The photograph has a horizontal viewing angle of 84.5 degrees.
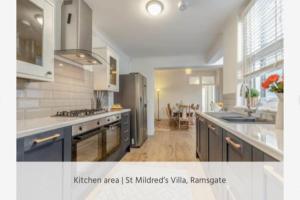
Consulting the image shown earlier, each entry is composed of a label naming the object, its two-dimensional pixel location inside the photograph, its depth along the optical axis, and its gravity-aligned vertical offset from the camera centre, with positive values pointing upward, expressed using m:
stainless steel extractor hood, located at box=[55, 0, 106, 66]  2.10 +0.90
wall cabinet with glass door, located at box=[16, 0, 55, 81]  1.33 +0.53
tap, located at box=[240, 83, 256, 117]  1.84 +0.06
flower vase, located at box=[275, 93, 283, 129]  1.11 -0.09
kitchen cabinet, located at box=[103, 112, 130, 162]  2.77 -0.85
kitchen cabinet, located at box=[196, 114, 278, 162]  0.92 -0.39
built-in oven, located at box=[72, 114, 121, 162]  1.61 -0.48
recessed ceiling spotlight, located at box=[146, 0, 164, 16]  2.20 +1.25
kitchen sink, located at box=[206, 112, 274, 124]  1.60 -0.21
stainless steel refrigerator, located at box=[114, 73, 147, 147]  3.85 +0.02
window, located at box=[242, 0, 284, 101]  1.63 +0.67
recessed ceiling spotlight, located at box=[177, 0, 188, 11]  2.14 +1.24
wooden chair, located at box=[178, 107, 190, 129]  6.50 -0.93
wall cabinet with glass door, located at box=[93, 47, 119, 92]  3.05 +0.50
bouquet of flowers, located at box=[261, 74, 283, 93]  1.15 +0.11
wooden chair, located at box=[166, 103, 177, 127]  7.16 -0.94
